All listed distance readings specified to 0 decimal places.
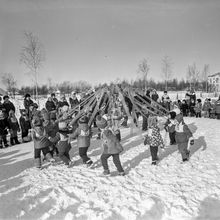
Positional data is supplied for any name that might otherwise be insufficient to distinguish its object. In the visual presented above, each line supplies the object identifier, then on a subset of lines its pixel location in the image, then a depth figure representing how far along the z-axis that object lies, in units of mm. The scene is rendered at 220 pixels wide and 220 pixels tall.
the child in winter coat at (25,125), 8781
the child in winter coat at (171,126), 6686
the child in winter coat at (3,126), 8211
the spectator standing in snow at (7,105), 9109
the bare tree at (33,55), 18955
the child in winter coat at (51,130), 6366
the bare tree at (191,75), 39750
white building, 81500
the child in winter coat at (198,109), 14484
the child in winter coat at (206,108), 14555
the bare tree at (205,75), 48122
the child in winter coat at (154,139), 5707
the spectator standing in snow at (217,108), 13318
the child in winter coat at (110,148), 5051
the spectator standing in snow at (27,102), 10047
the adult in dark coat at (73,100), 11338
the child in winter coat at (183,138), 5898
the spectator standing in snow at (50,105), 10191
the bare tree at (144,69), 31500
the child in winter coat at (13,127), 8539
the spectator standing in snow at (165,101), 13920
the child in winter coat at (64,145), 5784
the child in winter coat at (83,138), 5703
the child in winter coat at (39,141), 5785
